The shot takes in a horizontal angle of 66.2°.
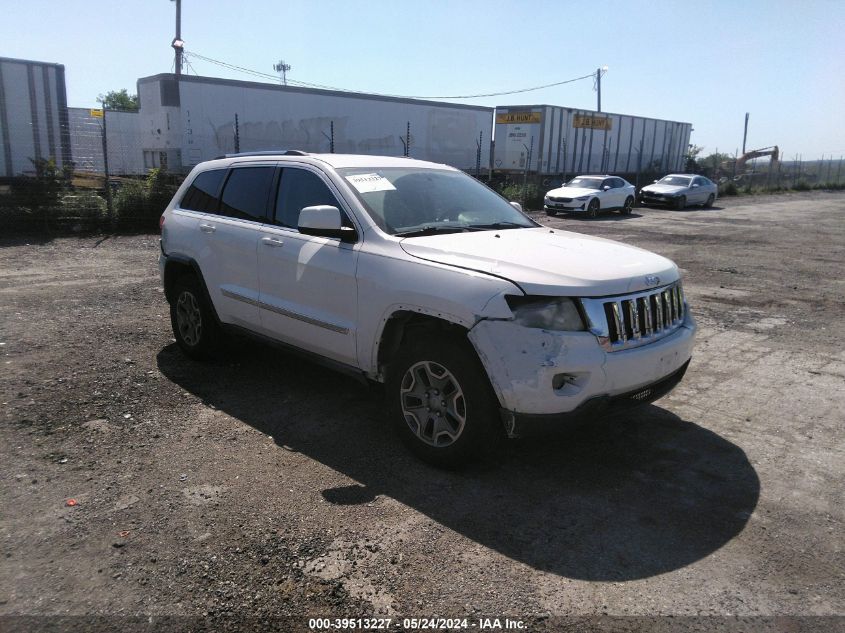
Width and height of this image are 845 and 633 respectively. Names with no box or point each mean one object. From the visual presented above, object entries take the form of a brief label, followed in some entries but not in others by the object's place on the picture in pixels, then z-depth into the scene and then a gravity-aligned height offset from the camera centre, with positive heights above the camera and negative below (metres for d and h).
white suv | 3.44 -0.70
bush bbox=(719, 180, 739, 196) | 40.82 -0.25
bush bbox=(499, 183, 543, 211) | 24.31 -0.56
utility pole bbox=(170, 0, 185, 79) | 27.66 +5.16
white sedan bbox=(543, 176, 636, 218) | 22.61 -0.52
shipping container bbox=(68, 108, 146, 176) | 16.88 +0.68
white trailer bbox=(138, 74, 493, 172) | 17.17 +1.53
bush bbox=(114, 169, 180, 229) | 15.01 -0.72
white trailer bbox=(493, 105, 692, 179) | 26.88 +1.75
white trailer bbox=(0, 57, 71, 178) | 15.25 +1.19
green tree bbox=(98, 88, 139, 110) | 71.01 +7.58
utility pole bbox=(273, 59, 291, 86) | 74.19 +11.72
